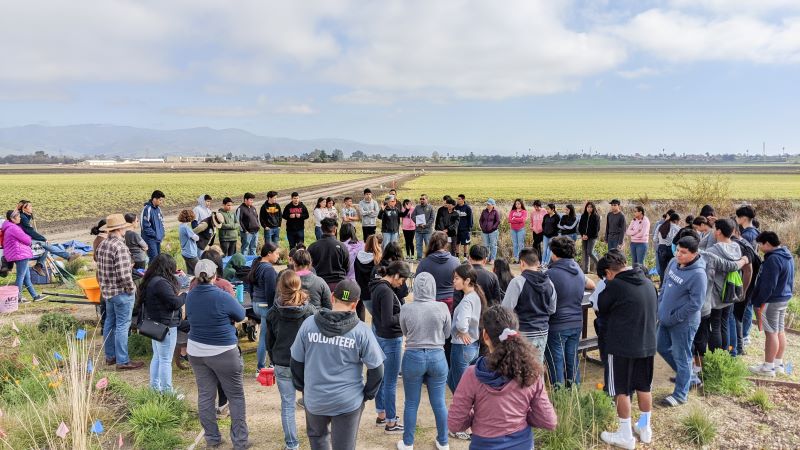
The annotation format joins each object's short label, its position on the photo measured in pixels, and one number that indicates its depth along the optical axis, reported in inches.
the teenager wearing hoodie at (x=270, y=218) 517.7
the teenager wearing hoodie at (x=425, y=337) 170.4
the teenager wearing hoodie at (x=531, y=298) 193.2
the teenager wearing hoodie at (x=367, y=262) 248.4
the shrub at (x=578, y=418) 185.9
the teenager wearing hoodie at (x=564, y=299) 203.2
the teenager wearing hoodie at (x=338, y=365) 146.9
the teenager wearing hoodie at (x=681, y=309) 202.2
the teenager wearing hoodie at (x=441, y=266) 223.1
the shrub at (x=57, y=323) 306.5
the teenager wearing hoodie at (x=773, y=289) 238.2
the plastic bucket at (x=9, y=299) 345.7
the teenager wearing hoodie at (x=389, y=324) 187.8
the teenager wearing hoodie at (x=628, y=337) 176.7
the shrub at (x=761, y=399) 217.3
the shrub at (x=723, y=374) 228.1
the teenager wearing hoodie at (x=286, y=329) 172.6
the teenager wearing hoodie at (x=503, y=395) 117.6
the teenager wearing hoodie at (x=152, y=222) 427.5
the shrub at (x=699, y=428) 191.1
